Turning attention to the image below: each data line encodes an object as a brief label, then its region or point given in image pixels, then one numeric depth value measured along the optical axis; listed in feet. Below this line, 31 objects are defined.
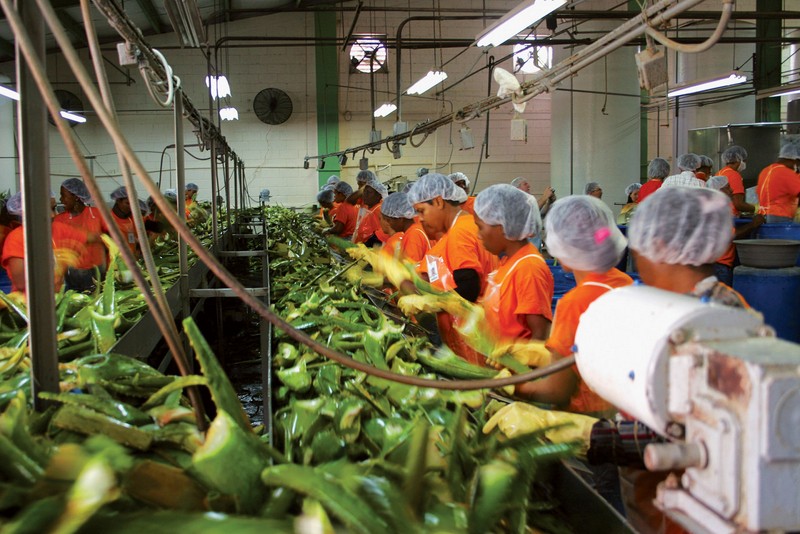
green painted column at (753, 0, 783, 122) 38.70
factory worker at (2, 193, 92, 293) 12.84
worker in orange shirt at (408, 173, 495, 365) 10.75
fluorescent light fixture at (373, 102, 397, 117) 41.79
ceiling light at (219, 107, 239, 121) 39.24
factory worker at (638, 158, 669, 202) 31.35
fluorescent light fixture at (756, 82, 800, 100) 30.25
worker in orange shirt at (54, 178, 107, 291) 15.94
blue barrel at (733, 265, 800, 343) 17.92
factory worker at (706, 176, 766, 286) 21.35
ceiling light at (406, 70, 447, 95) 27.88
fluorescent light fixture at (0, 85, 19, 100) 18.27
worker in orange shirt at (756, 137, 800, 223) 22.27
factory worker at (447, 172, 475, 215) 29.96
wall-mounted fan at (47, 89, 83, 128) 45.44
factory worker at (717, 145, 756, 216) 25.57
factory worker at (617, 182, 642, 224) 29.91
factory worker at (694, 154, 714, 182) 27.86
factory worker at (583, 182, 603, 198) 31.73
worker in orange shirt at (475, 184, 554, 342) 8.43
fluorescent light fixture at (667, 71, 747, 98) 28.04
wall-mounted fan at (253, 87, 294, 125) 52.49
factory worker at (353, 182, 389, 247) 23.32
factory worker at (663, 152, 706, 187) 22.73
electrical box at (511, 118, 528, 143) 19.03
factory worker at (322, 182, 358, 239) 28.50
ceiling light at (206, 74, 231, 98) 26.84
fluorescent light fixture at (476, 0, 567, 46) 13.96
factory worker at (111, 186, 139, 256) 20.10
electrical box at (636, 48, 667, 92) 11.76
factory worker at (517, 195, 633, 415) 6.23
